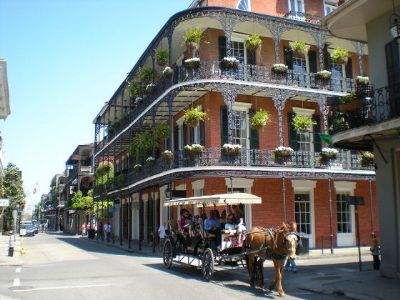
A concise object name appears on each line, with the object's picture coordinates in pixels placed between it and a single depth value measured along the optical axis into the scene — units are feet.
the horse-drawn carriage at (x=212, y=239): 46.32
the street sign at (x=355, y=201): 50.93
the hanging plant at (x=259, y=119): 71.55
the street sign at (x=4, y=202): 79.43
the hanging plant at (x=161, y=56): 81.10
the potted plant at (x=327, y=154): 76.59
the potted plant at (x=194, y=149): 70.28
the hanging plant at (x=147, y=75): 89.06
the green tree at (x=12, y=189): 179.83
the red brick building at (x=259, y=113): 72.69
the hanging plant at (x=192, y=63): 72.63
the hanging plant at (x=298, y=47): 77.25
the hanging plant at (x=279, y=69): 75.82
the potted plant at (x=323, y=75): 78.74
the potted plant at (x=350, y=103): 45.52
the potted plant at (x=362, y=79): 77.89
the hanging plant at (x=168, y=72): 76.64
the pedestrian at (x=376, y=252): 50.37
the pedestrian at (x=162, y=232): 83.10
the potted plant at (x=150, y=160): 85.92
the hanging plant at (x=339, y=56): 78.89
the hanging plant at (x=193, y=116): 70.44
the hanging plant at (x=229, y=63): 72.64
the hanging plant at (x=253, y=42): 74.74
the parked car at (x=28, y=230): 190.64
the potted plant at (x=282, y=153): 73.56
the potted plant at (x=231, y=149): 69.97
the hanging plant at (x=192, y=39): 73.26
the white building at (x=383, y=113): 43.47
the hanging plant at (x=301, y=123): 72.84
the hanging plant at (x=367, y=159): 77.05
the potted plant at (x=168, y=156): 74.96
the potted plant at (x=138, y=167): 94.10
